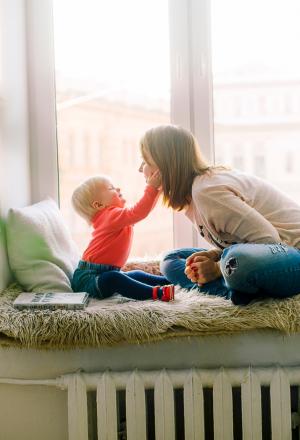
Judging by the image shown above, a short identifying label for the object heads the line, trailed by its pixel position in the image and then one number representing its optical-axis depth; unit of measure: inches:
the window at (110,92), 91.1
